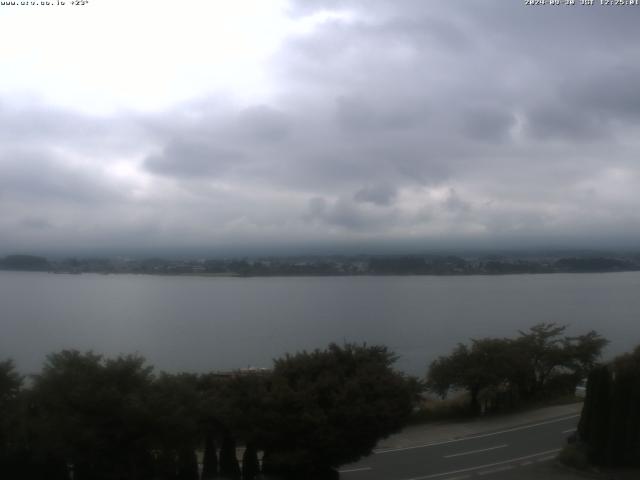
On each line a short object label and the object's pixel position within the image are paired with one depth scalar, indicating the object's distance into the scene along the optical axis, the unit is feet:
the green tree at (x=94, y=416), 41.04
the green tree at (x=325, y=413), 45.93
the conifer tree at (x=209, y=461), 47.98
